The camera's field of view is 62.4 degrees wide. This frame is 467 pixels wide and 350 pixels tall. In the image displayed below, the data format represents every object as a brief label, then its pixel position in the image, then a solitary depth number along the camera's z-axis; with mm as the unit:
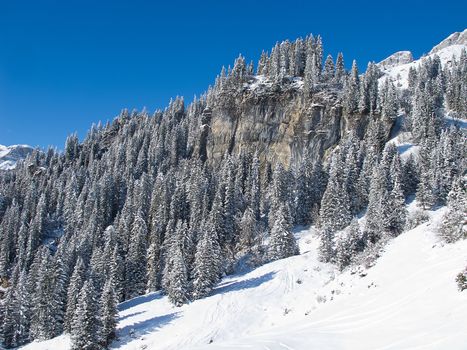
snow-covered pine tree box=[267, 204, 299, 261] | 63500
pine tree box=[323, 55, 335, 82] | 119438
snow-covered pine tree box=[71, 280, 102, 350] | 42594
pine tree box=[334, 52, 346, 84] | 117438
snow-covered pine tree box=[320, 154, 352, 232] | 69625
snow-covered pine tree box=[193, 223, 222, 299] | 52969
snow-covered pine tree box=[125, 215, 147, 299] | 67500
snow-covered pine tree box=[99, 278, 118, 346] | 43938
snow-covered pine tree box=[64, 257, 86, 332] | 51344
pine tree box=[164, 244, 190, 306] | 52250
